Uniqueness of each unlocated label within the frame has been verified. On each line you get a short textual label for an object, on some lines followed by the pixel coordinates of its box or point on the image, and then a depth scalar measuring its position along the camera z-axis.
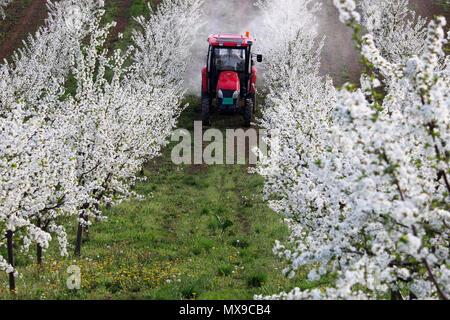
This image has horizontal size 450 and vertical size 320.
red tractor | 46.00
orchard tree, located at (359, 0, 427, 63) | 54.91
